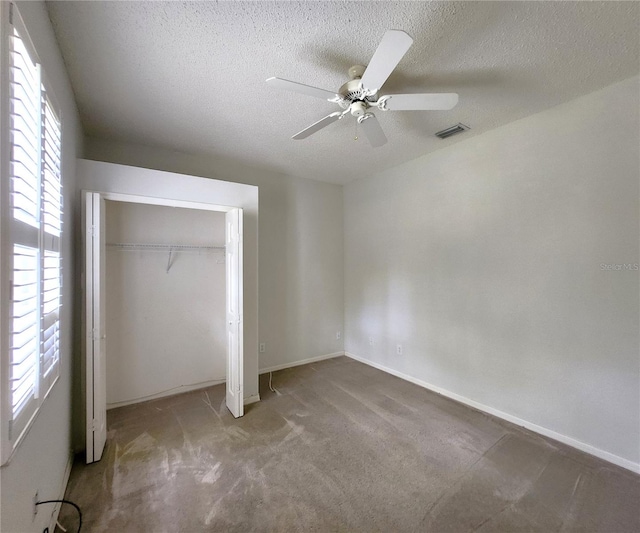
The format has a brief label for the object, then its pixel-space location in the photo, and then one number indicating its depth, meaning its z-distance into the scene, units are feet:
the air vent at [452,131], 8.34
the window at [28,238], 3.03
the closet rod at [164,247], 9.03
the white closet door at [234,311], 8.48
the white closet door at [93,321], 6.44
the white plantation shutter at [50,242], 4.18
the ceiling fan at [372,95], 4.36
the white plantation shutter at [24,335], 3.12
